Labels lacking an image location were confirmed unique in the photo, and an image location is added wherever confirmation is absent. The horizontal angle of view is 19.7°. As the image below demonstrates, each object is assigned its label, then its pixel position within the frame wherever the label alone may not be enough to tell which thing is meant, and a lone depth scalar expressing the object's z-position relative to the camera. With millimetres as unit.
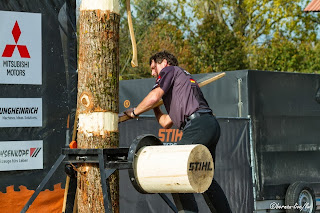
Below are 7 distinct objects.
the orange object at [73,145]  8517
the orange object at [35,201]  9369
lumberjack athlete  9189
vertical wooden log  8030
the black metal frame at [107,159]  7476
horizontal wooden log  7325
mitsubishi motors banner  9335
